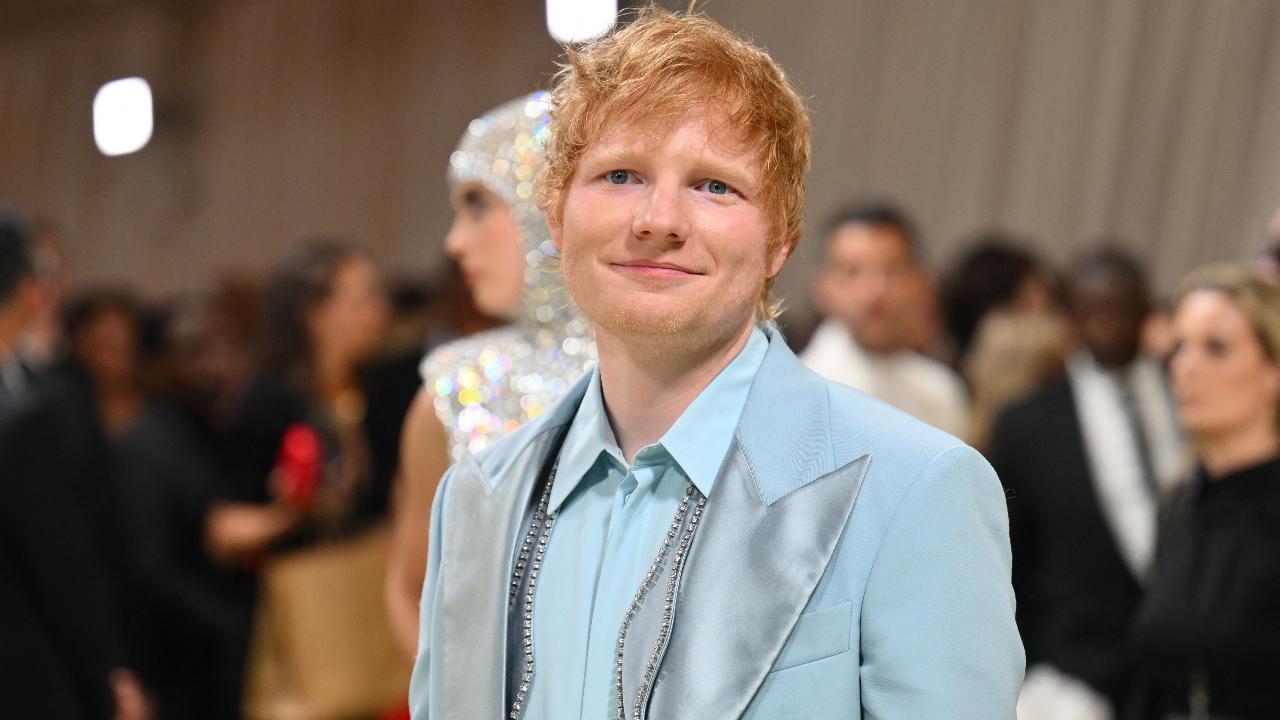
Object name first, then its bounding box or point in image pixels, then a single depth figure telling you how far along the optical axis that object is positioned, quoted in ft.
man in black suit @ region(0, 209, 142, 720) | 12.40
